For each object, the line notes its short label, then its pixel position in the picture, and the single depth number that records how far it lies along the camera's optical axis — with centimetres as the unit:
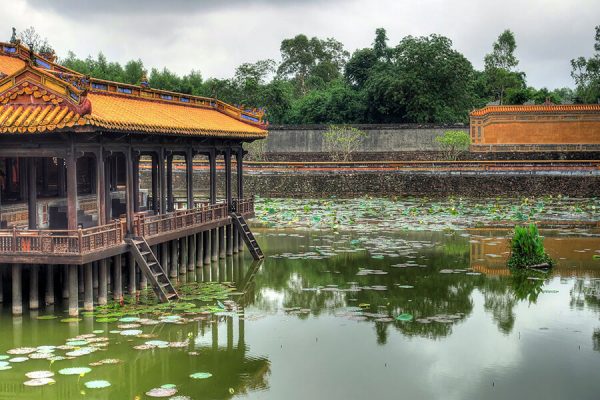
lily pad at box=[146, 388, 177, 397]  1305
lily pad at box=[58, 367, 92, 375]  1365
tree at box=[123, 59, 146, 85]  6844
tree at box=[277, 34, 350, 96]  8844
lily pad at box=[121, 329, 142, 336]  1599
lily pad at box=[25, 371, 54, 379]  1349
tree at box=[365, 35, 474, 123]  5888
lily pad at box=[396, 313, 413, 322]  1782
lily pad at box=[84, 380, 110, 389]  1328
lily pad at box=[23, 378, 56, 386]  1314
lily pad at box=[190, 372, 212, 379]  1389
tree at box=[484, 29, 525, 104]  7450
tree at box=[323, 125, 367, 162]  5803
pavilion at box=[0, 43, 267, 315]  1658
